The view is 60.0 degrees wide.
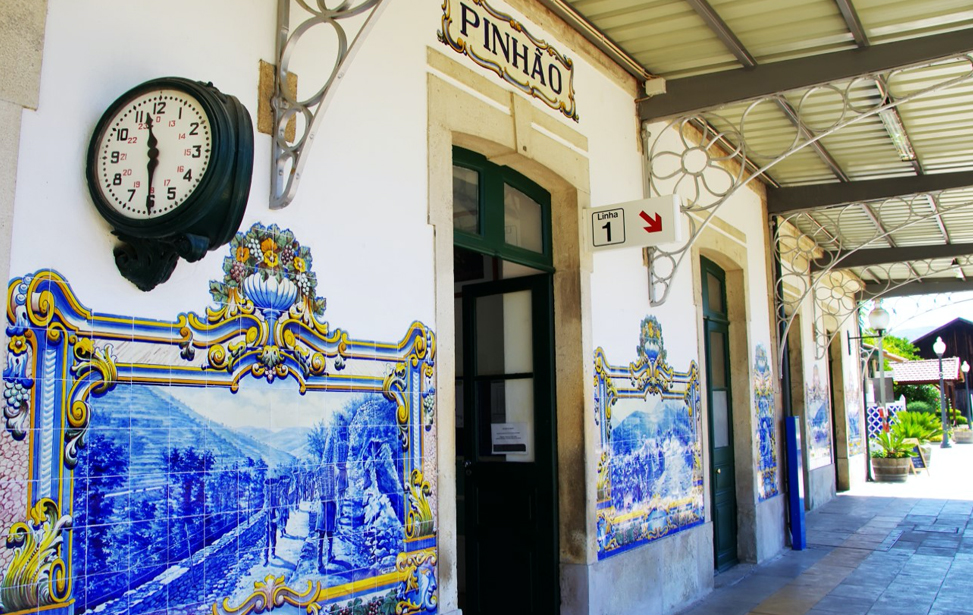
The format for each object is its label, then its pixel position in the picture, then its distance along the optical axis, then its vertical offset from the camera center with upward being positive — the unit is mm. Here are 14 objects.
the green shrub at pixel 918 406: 34194 -768
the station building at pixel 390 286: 2557 +493
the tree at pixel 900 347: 41778 +2069
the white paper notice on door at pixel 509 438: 5555 -279
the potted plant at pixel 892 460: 16016 -1363
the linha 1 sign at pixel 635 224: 5268 +1074
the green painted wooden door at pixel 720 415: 7922 -236
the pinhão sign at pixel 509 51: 4547 +2004
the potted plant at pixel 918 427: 16656 -796
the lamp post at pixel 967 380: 39269 +302
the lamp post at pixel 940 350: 29094 +1273
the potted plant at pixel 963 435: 33188 -1904
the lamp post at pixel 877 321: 16000 +1268
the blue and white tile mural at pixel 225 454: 2479 -186
